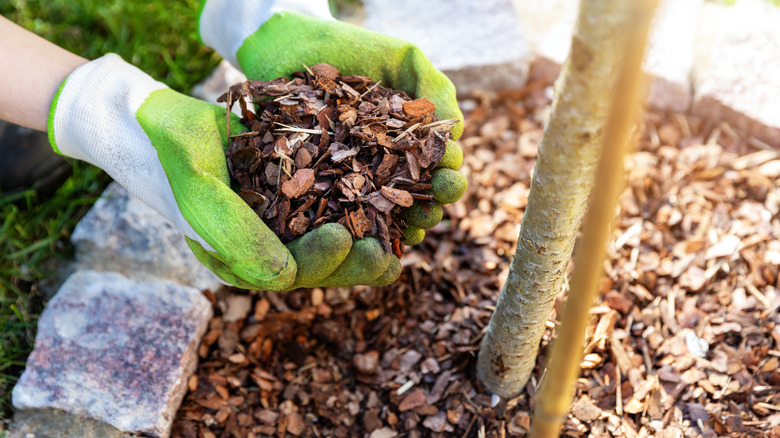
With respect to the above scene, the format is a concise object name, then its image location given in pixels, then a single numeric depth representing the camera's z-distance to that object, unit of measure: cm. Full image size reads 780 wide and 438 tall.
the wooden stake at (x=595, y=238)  85
